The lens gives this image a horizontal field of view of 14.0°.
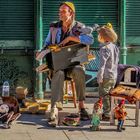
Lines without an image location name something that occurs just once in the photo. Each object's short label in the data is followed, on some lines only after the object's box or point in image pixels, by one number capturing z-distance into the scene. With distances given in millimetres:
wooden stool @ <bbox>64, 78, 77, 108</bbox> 9097
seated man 8320
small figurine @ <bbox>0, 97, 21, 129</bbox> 8133
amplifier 8555
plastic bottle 8438
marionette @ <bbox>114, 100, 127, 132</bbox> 7902
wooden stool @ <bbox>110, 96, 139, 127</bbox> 8086
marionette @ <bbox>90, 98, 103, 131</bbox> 7879
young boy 8227
